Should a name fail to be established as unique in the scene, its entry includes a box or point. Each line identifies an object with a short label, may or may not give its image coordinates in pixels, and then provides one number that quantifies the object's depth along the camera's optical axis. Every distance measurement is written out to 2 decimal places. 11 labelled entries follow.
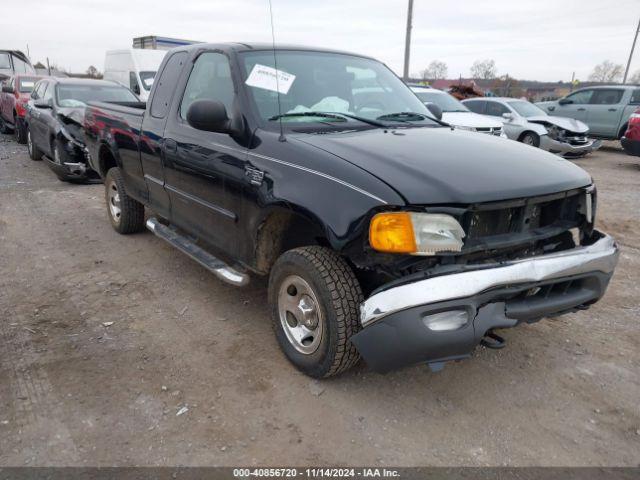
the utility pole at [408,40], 16.09
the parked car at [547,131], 11.74
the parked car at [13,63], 18.86
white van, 13.73
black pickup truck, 2.40
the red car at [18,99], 11.98
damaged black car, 7.98
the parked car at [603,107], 13.66
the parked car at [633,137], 10.10
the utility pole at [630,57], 31.60
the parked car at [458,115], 9.90
